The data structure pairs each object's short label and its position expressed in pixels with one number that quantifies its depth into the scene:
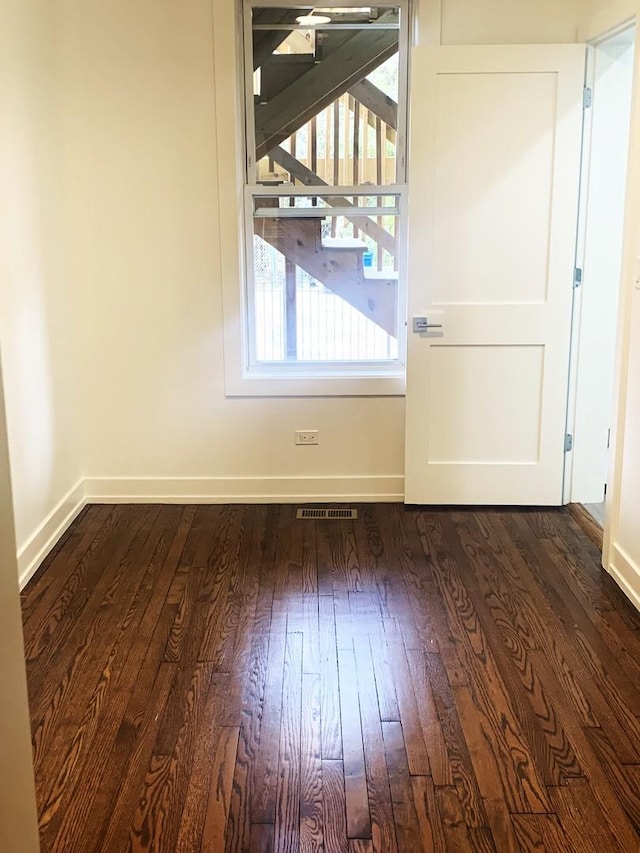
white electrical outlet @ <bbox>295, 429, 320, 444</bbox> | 4.10
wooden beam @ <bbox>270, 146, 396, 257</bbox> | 3.96
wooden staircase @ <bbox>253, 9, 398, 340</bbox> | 3.88
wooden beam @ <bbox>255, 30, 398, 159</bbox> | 3.88
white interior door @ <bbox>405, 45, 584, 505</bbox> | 3.59
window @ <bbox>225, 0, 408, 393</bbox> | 3.88
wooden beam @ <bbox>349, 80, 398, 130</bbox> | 3.91
